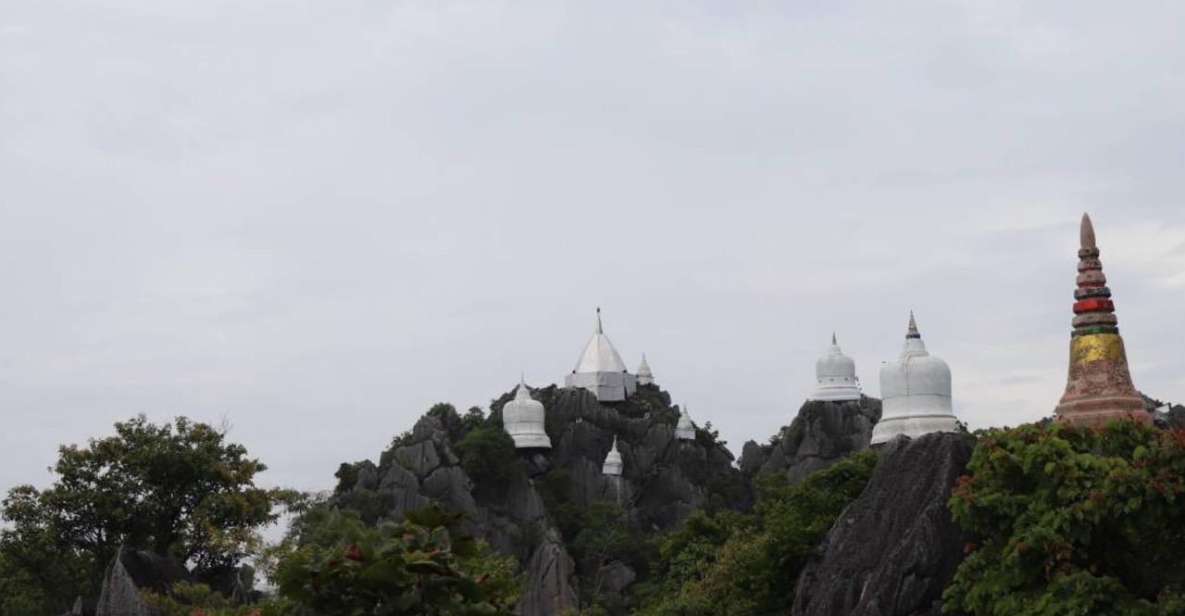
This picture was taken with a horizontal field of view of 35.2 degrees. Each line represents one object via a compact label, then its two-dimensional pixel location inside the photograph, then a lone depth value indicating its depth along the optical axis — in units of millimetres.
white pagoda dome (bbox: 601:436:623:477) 84750
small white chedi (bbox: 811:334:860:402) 85562
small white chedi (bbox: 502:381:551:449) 84062
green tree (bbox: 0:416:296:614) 35281
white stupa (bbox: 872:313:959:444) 53062
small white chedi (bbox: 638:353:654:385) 105500
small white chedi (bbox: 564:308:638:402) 97062
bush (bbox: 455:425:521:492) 77000
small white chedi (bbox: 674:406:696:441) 92062
